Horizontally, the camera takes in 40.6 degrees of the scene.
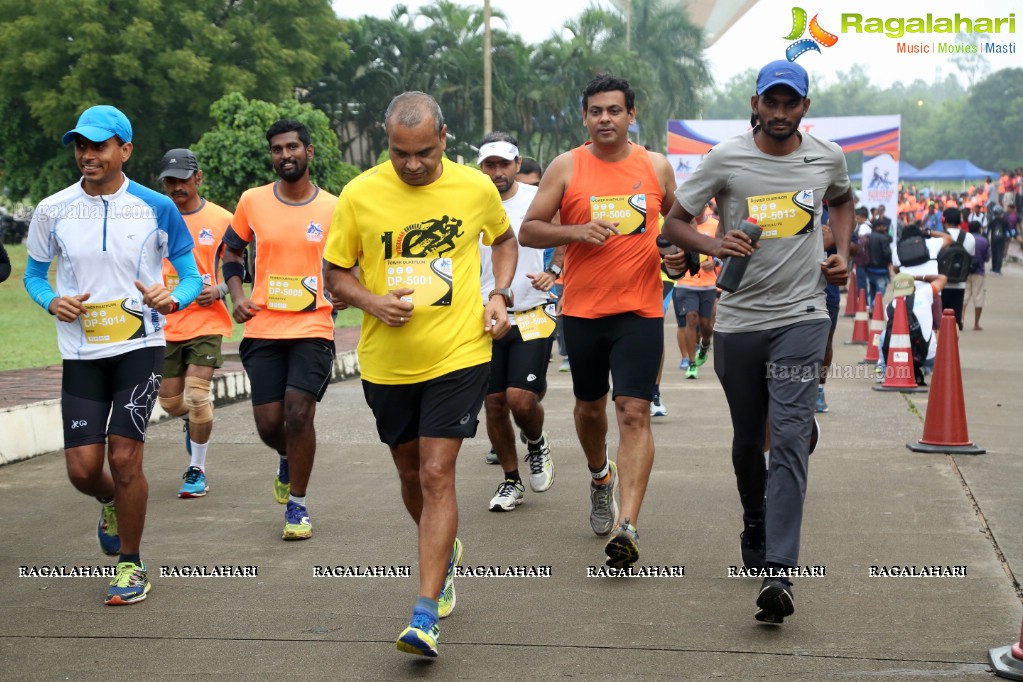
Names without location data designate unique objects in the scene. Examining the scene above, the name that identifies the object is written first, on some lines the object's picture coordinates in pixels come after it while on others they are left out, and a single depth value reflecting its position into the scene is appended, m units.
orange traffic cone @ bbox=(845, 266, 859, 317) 25.22
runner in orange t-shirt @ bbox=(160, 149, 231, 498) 8.34
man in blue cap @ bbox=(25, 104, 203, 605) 5.81
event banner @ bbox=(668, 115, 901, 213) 33.06
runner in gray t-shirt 5.38
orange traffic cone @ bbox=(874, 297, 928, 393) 13.38
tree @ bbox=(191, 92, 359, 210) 25.53
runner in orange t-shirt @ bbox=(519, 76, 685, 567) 6.39
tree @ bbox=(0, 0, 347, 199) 38.53
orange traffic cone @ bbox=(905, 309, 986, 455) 9.45
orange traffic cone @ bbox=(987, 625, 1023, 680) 4.53
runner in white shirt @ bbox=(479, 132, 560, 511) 7.74
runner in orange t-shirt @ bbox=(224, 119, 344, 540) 7.15
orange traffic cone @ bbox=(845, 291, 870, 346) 19.70
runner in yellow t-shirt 5.05
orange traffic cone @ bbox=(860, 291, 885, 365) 16.12
